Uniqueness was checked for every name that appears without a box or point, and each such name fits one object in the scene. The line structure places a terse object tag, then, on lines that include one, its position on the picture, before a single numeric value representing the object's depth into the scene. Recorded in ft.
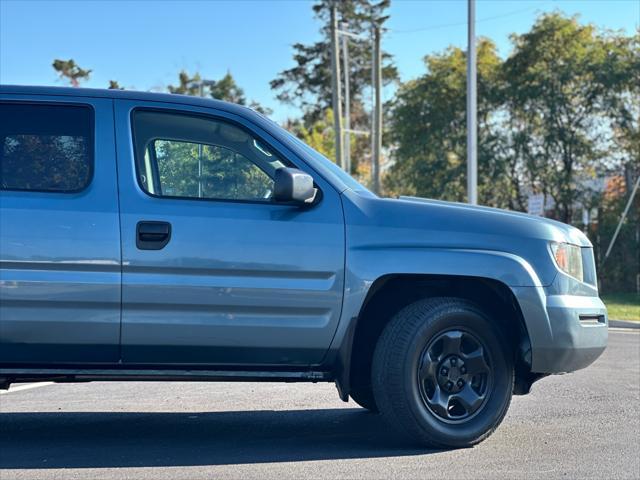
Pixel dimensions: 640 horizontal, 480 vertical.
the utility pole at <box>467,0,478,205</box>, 66.64
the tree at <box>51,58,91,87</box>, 135.95
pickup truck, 15.46
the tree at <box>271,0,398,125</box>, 179.42
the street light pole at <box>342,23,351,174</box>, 115.90
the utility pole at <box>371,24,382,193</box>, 94.22
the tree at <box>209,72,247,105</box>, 211.82
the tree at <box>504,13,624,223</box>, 84.12
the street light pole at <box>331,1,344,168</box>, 96.12
